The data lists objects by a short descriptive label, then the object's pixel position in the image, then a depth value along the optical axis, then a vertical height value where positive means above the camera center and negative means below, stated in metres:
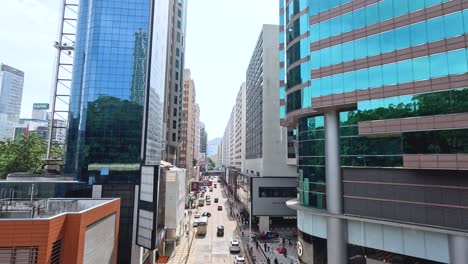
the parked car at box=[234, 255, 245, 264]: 36.65 -11.70
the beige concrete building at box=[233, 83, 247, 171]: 98.21 +14.31
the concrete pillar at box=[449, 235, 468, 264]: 20.22 -5.51
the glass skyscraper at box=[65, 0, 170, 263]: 36.50 +8.36
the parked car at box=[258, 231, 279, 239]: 50.97 -11.76
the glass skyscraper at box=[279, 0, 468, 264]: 21.20 +3.25
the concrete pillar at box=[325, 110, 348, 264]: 27.33 -2.35
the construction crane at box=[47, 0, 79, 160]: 50.22 +18.03
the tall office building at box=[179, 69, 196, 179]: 101.44 +15.32
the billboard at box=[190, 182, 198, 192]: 78.12 -5.22
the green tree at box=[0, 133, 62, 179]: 50.22 +1.64
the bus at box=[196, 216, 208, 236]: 54.03 -11.15
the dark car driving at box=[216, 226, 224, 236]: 53.72 -11.76
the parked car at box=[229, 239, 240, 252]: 43.58 -11.96
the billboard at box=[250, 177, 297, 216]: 57.00 -5.16
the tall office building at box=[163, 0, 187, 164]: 70.44 +21.87
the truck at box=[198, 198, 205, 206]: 90.02 -10.86
